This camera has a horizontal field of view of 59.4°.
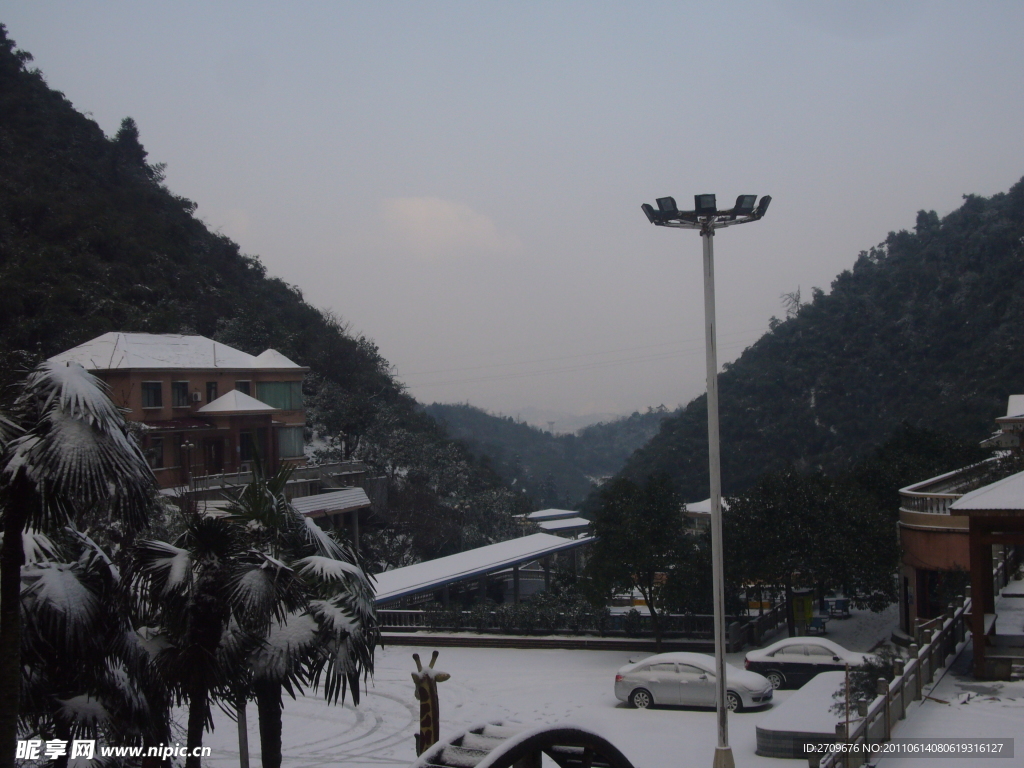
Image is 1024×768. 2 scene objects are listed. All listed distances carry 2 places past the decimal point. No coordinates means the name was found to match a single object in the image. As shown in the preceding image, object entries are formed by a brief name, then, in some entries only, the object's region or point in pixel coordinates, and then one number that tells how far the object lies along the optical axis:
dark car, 19.44
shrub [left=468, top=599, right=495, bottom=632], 27.47
